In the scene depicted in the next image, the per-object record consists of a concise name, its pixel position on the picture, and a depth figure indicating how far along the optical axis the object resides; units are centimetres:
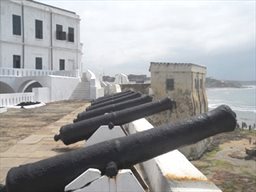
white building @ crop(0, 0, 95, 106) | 1429
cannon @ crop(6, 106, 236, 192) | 160
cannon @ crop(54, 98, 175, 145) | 288
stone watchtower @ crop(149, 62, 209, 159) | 1466
